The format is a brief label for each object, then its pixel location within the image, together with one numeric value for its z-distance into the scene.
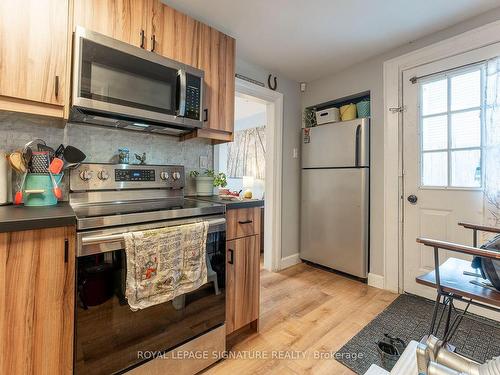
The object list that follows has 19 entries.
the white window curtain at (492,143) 1.73
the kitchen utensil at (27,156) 1.26
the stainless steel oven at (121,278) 1.02
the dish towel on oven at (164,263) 1.08
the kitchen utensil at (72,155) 1.41
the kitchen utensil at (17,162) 1.26
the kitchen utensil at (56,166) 1.33
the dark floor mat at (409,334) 1.47
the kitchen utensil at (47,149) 1.34
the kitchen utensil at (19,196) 1.26
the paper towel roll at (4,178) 1.26
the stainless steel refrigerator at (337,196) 2.51
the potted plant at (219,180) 2.05
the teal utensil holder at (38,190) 1.26
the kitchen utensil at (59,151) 1.42
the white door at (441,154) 1.90
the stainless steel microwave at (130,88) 1.23
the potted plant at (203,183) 1.98
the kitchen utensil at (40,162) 1.29
